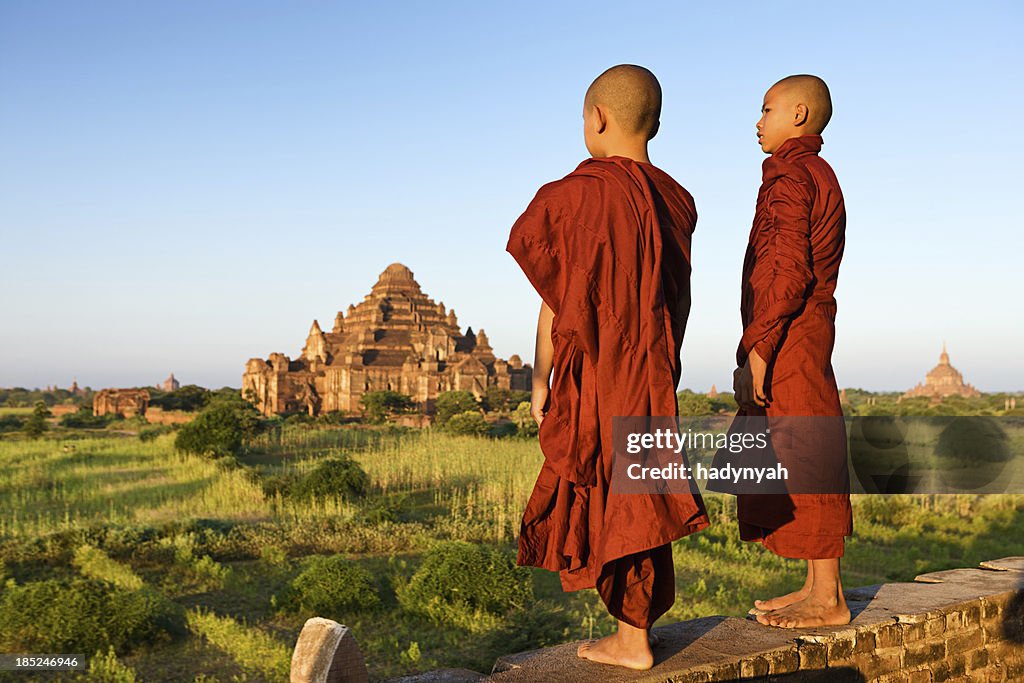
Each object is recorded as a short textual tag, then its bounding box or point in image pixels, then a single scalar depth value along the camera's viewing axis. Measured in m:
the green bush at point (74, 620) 5.48
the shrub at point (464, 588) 6.27
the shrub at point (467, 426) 22.64
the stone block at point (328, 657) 2.22
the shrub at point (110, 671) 4.98
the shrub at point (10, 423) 28.45
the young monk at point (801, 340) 2.73
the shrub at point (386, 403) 42.28
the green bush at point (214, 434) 17.06
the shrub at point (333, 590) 6.26
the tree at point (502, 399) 44.41
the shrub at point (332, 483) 11.18
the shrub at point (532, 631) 5.64
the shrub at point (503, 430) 23.42
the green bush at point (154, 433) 21.23
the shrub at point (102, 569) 7.15
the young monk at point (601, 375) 2.25
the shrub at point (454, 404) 37.91
